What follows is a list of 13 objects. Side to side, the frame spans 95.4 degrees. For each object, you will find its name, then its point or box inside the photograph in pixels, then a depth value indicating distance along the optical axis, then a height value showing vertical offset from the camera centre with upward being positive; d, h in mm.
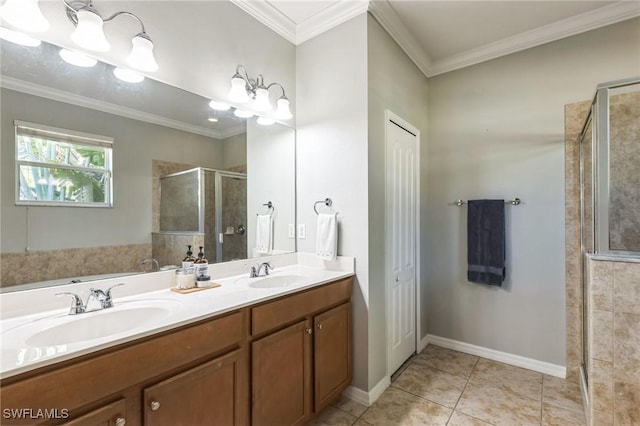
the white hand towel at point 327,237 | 2039 -166
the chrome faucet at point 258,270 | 1921 -375
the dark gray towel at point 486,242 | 2473 -261
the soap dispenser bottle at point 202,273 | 1608 -328
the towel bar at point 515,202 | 2449 +83
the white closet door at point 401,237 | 2248 -207
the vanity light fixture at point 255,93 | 1903 +836
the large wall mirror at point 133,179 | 1203 +209
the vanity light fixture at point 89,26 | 1274 +849
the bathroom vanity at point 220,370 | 849 -597
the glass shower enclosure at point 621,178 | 1955 +225
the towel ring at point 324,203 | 2139 +78
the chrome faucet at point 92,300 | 1200 -366
